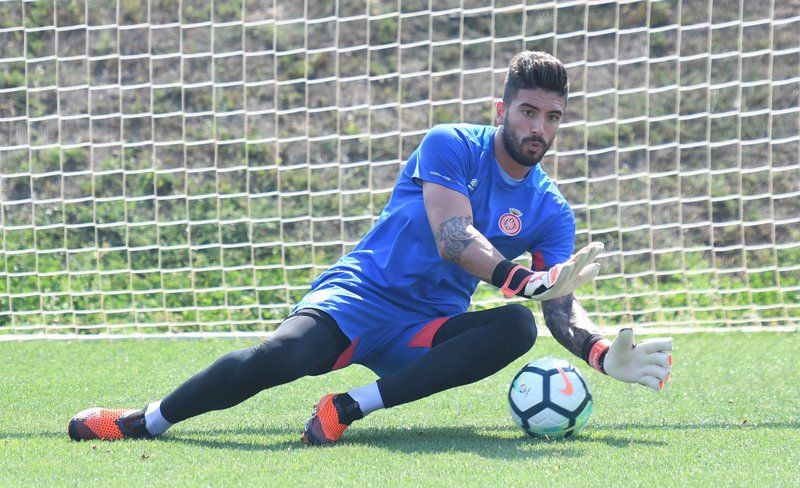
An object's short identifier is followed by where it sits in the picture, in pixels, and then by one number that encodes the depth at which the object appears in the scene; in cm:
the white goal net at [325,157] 1579
